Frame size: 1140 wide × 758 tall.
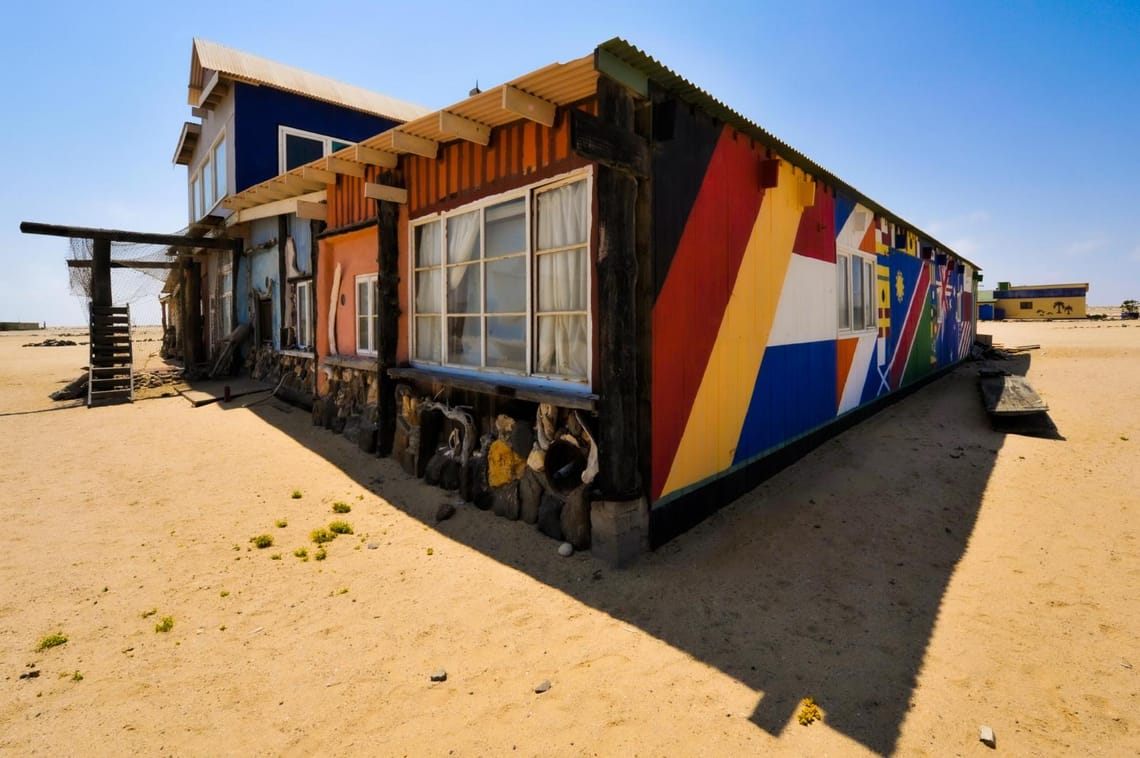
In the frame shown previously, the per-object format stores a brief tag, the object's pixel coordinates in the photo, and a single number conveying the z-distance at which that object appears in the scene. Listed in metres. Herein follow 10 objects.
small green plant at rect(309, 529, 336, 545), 4.93
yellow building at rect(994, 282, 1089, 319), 42.59
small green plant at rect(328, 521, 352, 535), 5.12
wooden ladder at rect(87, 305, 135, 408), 11.65
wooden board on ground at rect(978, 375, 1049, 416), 7.69
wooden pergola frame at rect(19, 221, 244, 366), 11.66
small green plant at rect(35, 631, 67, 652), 3.27
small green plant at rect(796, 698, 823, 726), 2.65
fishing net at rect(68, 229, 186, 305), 14.45
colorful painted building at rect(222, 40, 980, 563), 4.27
